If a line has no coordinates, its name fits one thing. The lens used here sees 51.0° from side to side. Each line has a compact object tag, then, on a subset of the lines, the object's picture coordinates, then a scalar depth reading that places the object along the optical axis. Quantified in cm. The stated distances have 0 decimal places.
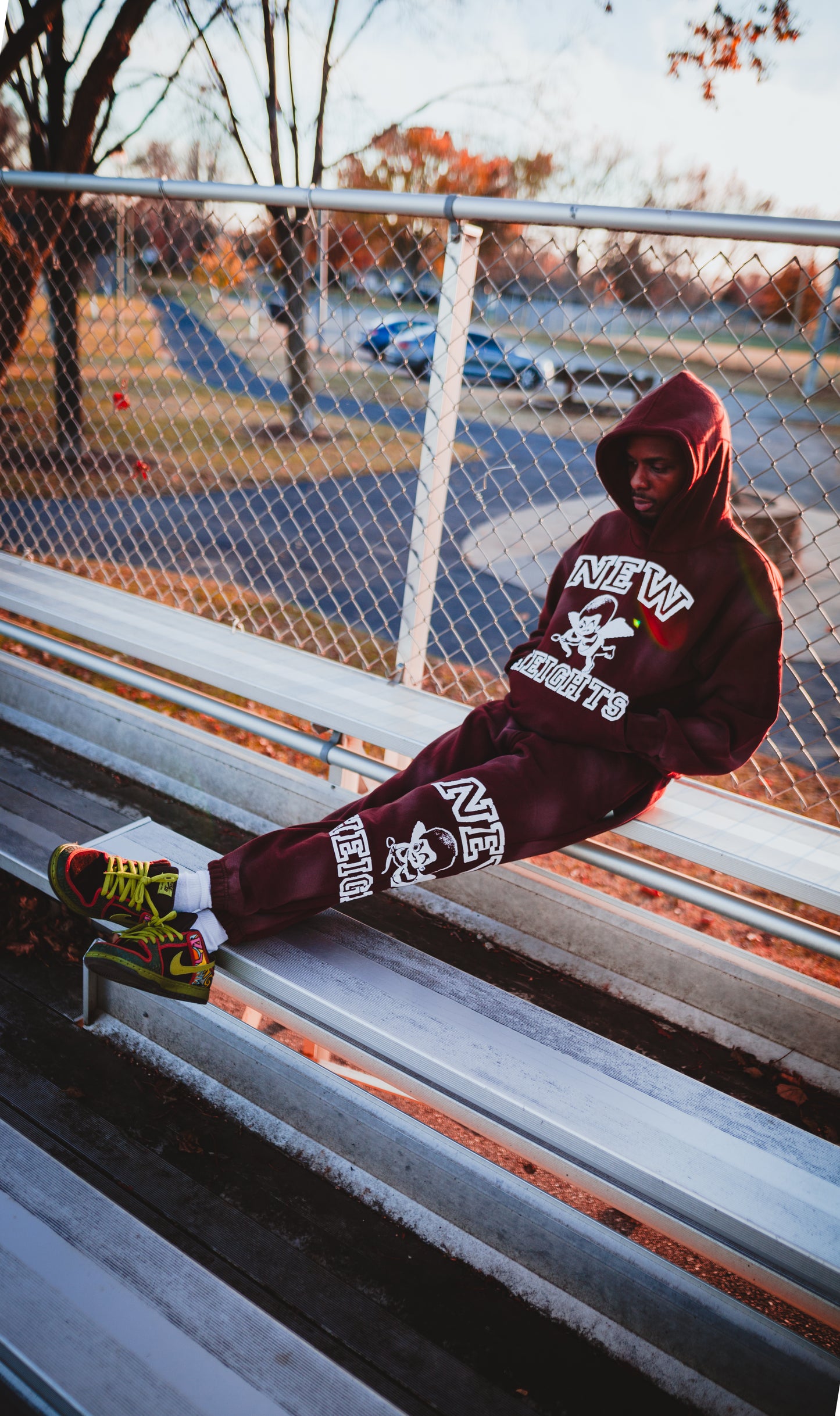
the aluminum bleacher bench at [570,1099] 129
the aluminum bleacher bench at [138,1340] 120
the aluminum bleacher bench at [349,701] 184
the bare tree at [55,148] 404
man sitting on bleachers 174
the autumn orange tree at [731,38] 489
